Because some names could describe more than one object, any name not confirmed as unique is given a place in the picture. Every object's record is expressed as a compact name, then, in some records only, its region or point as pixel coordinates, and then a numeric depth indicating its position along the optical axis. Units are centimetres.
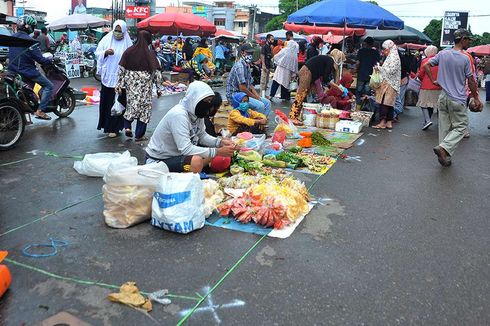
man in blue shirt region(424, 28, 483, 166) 641
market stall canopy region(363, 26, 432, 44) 1634
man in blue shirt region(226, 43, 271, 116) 789
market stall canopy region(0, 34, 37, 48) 475
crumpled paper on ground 271
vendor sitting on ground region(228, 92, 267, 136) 736
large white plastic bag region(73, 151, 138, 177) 530
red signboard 1998
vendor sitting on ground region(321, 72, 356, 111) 1050
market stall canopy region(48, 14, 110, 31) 1997
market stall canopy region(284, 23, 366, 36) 1650
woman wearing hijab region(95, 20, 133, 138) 734
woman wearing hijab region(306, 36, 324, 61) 1152
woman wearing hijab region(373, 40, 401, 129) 921
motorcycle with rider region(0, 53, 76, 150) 655
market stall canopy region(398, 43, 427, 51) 2921
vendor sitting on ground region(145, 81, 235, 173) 457
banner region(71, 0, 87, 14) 3459
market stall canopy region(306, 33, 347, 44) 1908
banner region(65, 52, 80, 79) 1706
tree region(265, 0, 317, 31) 5581
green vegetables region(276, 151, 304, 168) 606
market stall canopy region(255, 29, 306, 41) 2419
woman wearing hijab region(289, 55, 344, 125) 928
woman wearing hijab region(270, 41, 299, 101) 1218
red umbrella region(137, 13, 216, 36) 1705
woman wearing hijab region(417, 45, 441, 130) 944
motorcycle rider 752
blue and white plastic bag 366
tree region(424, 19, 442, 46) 4547
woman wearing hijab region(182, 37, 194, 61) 1984
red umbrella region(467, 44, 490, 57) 2790
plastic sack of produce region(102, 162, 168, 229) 377
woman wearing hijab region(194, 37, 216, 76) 1702
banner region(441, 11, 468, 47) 2131
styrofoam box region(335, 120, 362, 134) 885
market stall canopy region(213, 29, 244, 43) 2858
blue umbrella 1050
